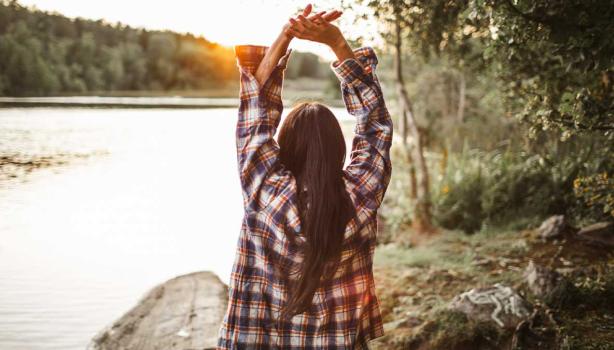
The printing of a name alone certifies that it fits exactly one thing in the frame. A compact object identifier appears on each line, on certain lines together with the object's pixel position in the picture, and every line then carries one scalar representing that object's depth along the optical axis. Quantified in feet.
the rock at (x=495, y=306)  10.38
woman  4.33
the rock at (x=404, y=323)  11.72
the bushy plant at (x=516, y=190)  20.48
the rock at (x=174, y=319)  10.24
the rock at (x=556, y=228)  18.17
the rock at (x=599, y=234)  16.60
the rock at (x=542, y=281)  11.94
